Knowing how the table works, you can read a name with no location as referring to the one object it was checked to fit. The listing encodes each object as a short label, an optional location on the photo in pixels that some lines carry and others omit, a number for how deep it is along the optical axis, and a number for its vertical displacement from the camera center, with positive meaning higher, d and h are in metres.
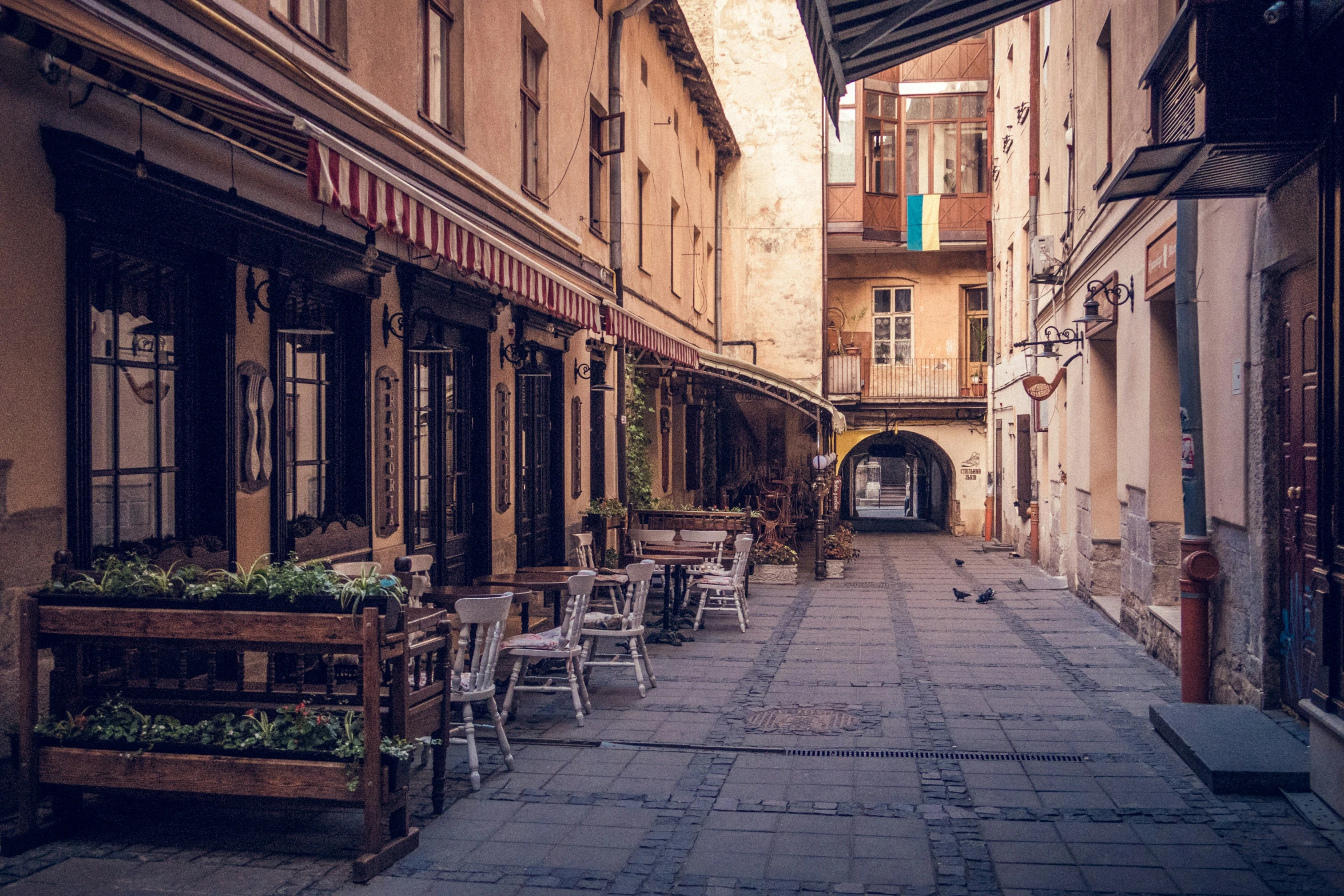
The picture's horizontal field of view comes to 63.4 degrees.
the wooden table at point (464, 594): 6.74 -0.95
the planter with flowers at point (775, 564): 15.05 -1.63
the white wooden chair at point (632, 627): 7.54 -1.26
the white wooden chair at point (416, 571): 6.70 -0.81
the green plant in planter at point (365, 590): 4.23 -0.56
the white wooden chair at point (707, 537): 11.34 -0.93
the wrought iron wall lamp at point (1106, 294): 10.16 +1.43
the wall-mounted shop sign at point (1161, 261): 8.23 +1.46
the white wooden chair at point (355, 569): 6.26 -0.71
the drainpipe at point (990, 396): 22.03 +1.07
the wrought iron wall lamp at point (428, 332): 7.85 +0.87
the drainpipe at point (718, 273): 22.33 +3.59
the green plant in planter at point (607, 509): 12.80 -0.72
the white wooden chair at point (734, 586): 10.59 -1.35
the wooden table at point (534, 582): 7.64 -0.96
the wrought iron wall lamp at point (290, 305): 6.26 +0.88
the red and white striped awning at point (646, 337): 10.42 +1.21
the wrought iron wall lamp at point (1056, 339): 12.54 +1.33
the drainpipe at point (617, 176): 14.09 +3.56
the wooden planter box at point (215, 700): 4.23 -1.05
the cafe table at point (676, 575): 9.99 -1.26
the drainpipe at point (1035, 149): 16.00 +4.38
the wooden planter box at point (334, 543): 6.81 -0.61
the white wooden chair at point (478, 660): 5.51 -1.10
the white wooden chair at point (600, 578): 9.19 -1.14
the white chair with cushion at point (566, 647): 6.66 -1.24
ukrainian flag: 24.42 +5.12
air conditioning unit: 13.70 +2.32
